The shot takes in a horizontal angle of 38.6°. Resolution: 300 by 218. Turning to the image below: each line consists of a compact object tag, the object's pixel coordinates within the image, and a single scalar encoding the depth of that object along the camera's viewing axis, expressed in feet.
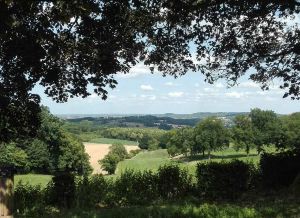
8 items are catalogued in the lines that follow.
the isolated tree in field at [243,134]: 345.10
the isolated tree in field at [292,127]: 317.79
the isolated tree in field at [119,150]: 404.65
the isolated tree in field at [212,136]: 362.94
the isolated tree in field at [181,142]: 374.43
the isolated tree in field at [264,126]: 344.49
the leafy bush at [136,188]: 51.62
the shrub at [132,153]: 435.78
